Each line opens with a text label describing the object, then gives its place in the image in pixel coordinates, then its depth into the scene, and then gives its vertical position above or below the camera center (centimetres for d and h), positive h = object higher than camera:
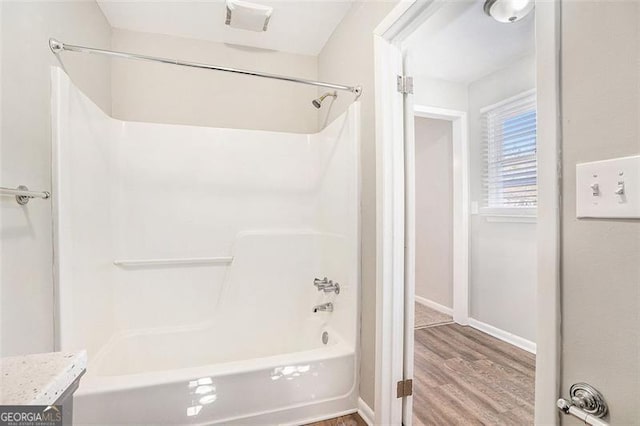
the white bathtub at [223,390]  134 -88
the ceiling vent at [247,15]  188 +129
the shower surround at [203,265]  145 -36
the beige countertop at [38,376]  37 -22
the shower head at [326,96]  210 +81
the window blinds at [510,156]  258 +50
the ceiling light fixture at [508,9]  185 +127
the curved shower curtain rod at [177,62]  136 +77
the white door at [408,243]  156 -17
